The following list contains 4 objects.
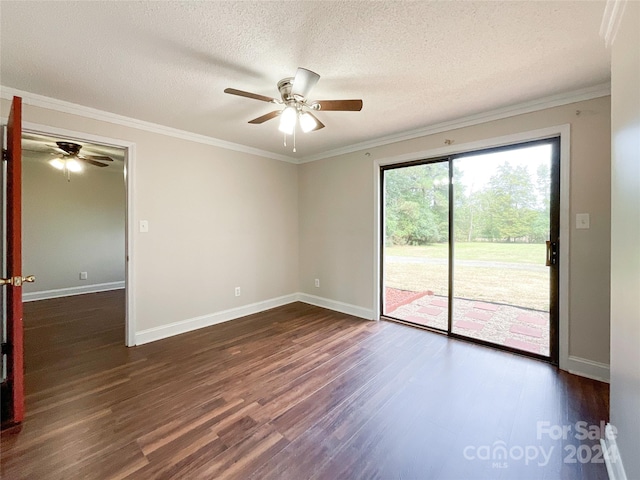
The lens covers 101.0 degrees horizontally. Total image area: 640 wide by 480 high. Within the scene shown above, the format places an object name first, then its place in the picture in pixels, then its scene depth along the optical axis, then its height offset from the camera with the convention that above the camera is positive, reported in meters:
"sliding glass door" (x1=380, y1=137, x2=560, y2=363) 2.58 -0.07
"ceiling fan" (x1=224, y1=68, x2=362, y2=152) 1.77 +1.02
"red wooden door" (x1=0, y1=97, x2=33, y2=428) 1.71 -0.27
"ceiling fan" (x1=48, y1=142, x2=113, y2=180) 3.66 +1.21
